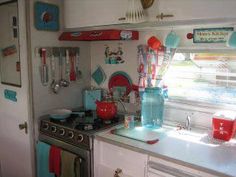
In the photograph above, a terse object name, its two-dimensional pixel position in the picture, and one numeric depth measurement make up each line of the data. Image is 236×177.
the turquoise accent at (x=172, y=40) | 1.99
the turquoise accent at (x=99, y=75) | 2.62
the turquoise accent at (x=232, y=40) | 1.70
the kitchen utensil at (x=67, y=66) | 2.40
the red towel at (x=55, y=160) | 2.02
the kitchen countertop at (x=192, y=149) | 1.39
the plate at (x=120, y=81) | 2.41
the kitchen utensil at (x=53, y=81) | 2.31
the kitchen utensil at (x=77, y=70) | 2.51
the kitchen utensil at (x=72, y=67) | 2.46
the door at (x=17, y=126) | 2.18
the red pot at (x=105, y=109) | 2.19
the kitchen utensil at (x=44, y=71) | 2.22
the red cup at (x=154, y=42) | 2.08
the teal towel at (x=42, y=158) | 2.13
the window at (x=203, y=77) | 1.90
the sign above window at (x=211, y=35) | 1.79
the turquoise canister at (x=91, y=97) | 2.58
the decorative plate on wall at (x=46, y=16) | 2.14
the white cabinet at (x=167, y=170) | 1.44
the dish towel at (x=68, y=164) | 1.91
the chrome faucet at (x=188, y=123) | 1.98
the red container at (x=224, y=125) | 1.73
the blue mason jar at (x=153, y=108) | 2.11
